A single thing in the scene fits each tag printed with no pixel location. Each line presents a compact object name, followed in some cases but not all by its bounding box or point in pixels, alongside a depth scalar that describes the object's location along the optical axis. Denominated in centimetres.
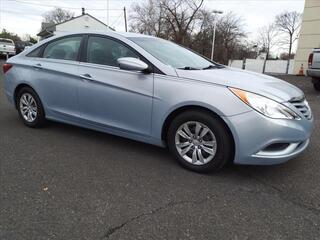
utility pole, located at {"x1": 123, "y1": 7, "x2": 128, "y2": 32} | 3431
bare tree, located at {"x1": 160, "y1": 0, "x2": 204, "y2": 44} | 3554
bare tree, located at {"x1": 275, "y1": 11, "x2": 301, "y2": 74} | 4765
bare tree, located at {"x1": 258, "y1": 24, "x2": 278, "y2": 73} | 5099
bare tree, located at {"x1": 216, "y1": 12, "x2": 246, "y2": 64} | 3842
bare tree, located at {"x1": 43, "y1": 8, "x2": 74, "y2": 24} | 5884
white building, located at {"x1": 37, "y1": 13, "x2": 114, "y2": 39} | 3886
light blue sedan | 242
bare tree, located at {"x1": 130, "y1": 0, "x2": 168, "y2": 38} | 3611
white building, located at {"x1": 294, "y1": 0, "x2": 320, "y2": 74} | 1450
